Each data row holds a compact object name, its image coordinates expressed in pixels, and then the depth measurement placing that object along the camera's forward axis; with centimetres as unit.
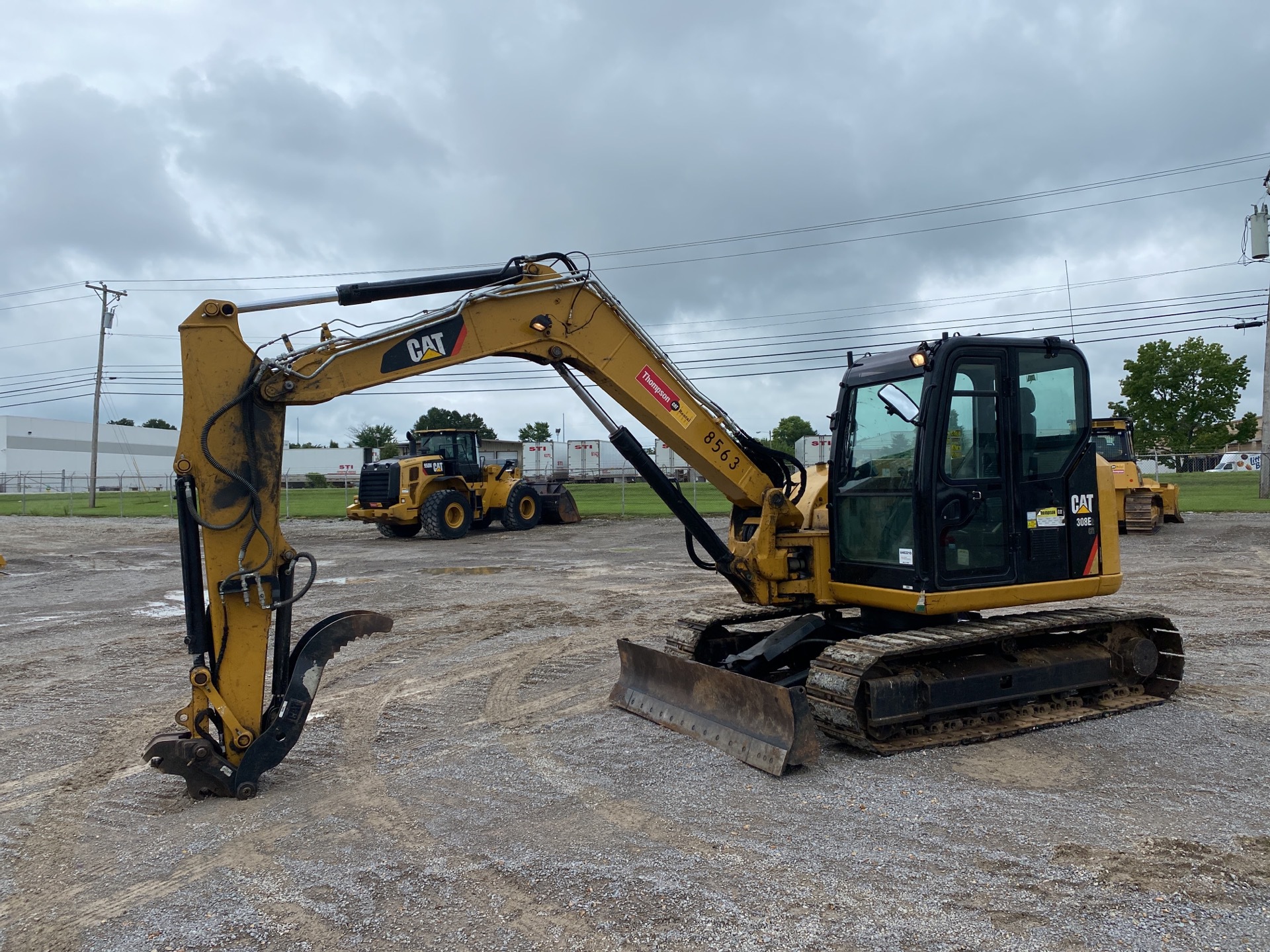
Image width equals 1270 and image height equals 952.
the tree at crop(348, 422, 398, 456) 10125
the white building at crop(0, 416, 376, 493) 6831
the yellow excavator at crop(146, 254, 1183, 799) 514
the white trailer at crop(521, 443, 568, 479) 5822
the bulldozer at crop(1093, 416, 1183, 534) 2009
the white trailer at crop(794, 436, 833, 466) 4009
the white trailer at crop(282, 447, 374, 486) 7138
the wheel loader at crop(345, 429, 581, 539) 2184
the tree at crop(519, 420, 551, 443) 11282
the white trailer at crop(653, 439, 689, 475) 4559
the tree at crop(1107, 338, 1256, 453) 4922
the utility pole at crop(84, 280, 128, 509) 3922
